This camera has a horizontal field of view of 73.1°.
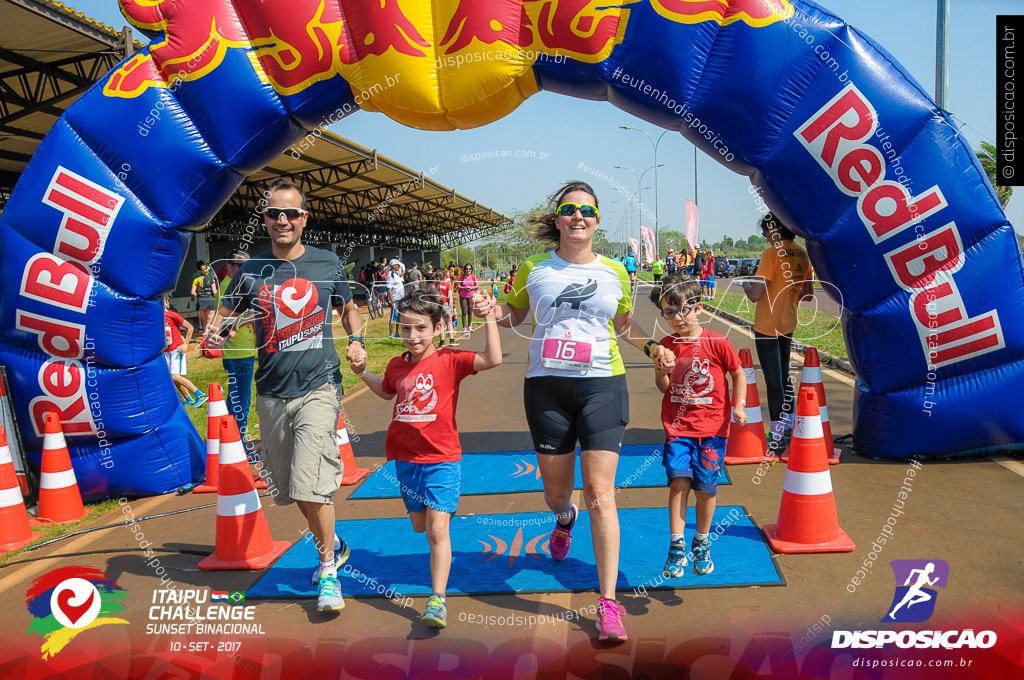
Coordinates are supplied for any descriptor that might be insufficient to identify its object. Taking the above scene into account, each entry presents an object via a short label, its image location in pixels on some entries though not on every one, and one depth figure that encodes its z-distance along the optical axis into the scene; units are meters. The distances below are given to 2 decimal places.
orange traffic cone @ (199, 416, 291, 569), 4.12
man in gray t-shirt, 3.58
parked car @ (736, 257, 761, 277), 36.09
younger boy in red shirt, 3.61
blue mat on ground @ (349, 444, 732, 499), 5.26
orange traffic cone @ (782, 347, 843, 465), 5.46
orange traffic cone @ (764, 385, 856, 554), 3.94
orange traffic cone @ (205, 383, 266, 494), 5.14
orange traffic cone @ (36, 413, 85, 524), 5.08
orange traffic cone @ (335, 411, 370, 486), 5.68
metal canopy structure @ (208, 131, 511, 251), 13.98
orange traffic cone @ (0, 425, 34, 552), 4.68
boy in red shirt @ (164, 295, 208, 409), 8.19
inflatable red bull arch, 5.04
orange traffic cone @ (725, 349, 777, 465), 5.68
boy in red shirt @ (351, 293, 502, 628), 3.33
